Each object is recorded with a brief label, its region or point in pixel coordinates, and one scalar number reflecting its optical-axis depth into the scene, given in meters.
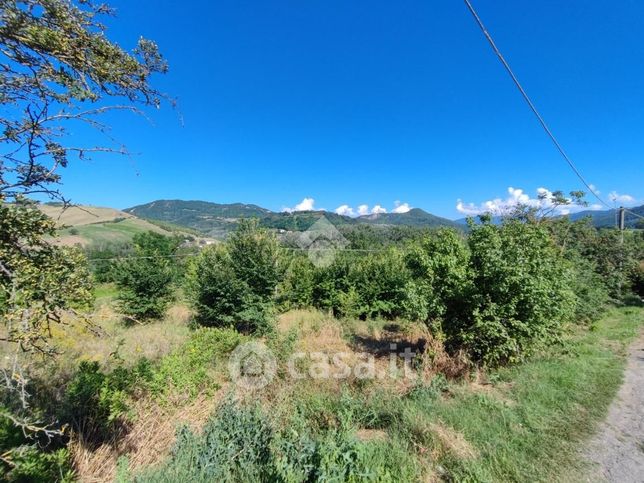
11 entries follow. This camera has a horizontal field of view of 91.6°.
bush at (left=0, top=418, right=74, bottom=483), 2.75
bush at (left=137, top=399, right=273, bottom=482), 3.50
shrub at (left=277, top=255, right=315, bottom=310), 15.16
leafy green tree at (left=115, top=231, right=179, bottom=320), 13.43
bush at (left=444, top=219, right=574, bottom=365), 5.81
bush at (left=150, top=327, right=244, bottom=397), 5.05
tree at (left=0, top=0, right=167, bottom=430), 1.82
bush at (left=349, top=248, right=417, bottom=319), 14.02
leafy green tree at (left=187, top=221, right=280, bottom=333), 11.02
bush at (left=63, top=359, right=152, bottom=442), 4.08
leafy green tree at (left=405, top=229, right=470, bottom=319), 6.71
